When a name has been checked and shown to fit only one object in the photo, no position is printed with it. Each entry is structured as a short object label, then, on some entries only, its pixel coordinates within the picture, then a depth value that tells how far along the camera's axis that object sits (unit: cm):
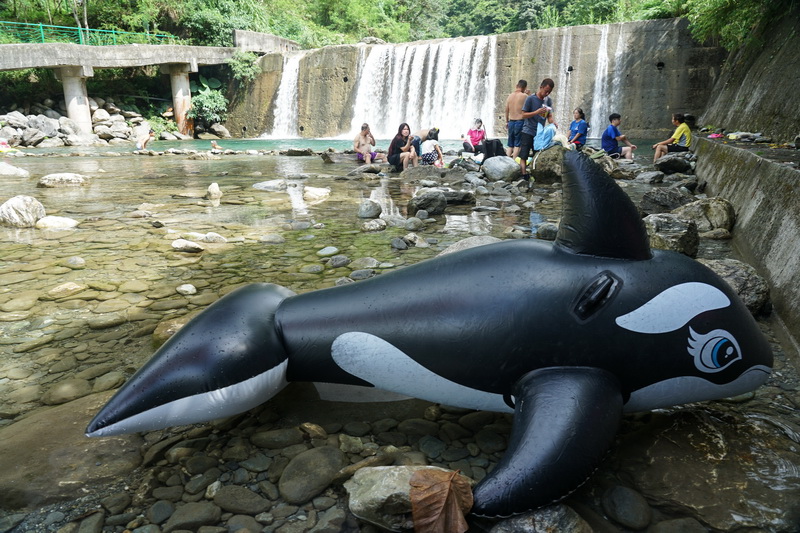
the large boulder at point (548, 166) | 948
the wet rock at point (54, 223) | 612
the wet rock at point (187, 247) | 509
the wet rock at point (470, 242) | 414
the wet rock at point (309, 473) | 190
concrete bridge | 2106
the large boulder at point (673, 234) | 411
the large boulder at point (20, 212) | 612
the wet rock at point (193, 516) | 176
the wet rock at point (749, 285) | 313
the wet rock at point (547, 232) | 504
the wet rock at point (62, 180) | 995
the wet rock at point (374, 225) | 600
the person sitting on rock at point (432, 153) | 1192
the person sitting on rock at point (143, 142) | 1870
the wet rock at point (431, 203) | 695
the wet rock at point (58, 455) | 191
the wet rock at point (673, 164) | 986
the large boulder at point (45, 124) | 2156
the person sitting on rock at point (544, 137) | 1059
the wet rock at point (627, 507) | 174
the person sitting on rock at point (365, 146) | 1382
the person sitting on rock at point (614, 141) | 1172
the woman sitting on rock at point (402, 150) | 1190
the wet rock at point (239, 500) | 184
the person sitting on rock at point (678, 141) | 1149
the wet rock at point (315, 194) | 839
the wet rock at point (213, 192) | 863
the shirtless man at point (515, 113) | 969
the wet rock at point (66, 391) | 256
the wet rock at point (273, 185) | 965
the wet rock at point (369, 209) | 674
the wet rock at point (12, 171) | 1140
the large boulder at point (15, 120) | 2124
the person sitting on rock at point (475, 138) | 1327
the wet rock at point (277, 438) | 219
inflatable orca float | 193
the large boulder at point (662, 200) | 644
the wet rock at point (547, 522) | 164
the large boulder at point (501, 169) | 987
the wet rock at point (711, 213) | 521
